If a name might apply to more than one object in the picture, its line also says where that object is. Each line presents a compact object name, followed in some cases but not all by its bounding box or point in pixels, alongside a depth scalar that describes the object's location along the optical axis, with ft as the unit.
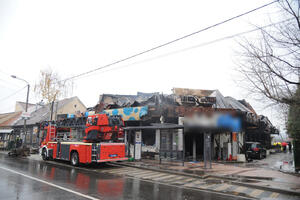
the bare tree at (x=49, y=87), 97.66
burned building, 62.49
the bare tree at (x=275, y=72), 30.50
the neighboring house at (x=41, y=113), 107.55
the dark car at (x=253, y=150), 76.02
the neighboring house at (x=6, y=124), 112.45
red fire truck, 45.37
